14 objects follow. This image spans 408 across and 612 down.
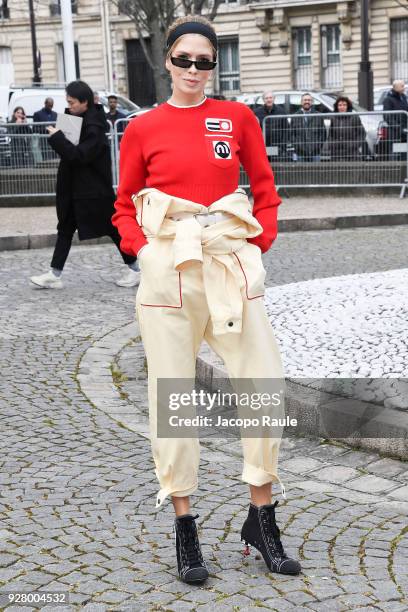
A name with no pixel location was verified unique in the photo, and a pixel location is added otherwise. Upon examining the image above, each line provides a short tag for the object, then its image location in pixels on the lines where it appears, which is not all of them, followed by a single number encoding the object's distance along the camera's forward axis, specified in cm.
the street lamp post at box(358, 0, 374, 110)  2417
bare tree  3045
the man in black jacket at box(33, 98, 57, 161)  1628
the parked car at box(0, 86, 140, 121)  2688
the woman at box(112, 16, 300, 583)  369
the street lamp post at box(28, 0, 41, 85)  4188
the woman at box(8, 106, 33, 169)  1631
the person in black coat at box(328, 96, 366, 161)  1588
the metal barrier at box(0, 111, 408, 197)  1586
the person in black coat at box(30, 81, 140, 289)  938
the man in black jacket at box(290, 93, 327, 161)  1609
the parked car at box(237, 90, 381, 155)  2282
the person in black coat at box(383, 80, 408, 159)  1555
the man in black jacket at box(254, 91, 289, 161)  1634
